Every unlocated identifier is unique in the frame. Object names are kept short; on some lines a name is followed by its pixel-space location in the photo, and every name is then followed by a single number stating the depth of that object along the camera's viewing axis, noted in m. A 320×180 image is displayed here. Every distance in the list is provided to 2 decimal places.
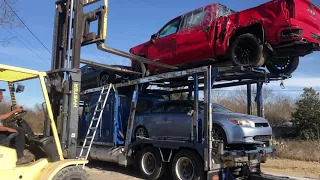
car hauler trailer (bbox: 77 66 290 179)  5.72
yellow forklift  3.81
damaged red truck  5.53
